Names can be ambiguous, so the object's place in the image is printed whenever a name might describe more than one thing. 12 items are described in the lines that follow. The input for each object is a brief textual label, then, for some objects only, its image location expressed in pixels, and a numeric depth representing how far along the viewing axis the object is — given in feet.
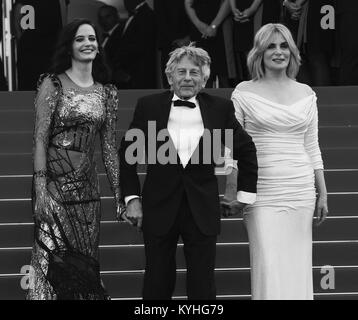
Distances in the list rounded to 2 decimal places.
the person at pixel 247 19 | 38.99
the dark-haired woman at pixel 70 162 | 24.26
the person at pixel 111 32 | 42.57
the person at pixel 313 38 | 39.42
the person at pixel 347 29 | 38.83
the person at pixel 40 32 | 41.29
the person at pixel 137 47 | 42.24
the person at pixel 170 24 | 40.32
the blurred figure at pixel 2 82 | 43.69
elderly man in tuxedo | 22.90
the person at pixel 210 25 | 39.45
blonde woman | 24.27
